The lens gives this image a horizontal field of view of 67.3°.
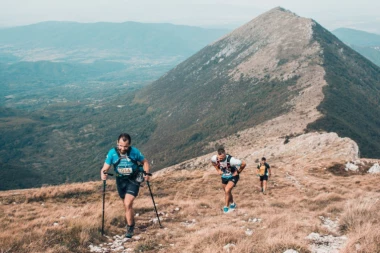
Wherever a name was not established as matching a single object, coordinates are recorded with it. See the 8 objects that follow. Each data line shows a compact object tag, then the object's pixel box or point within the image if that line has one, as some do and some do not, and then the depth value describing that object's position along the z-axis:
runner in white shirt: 11.09
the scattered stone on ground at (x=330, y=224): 9.16
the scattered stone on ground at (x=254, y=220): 10.95
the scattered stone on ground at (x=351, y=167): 26.63
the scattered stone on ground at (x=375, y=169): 25.33
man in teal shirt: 8.59
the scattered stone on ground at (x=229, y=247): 7.09
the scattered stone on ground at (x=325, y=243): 7.10
